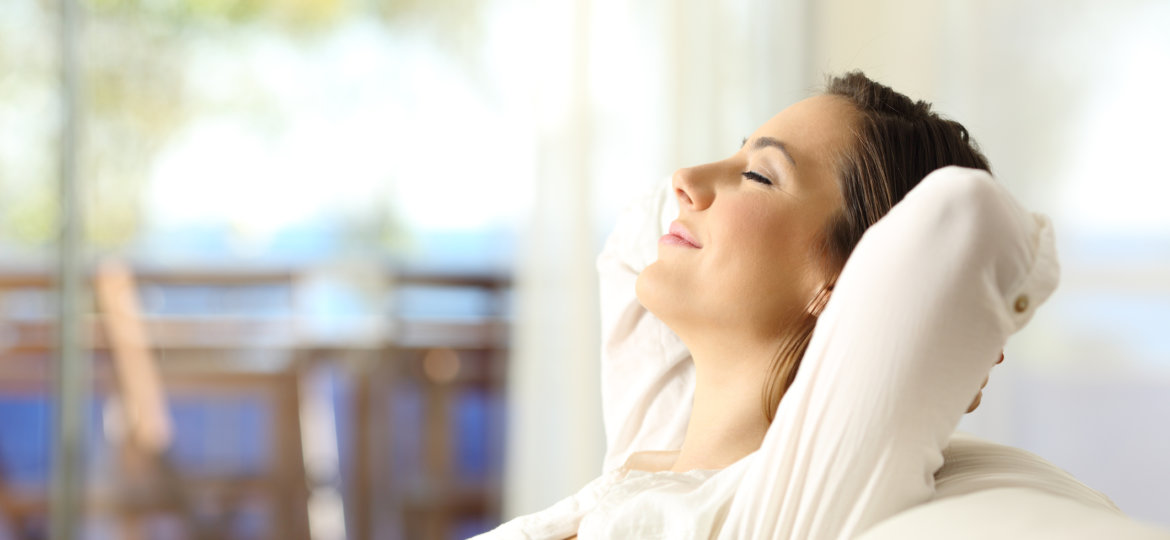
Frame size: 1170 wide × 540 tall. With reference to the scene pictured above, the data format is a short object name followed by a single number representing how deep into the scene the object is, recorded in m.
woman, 1.64
